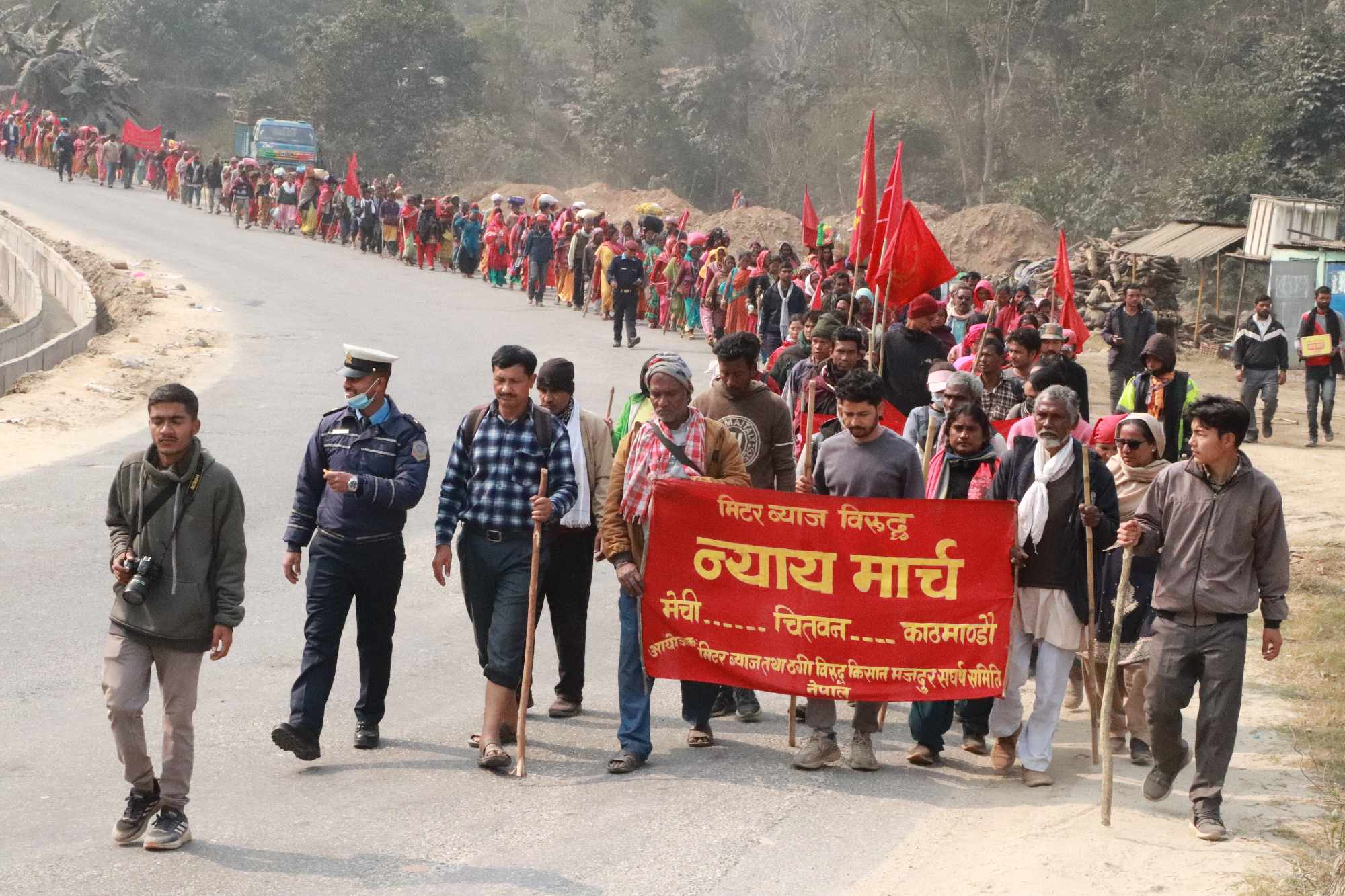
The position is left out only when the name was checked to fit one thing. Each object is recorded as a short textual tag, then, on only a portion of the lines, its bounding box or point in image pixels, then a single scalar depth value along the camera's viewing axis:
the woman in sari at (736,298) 24.23
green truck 48.47
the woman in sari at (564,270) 29.31
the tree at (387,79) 54.97
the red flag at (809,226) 26.06
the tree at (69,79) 58.16
